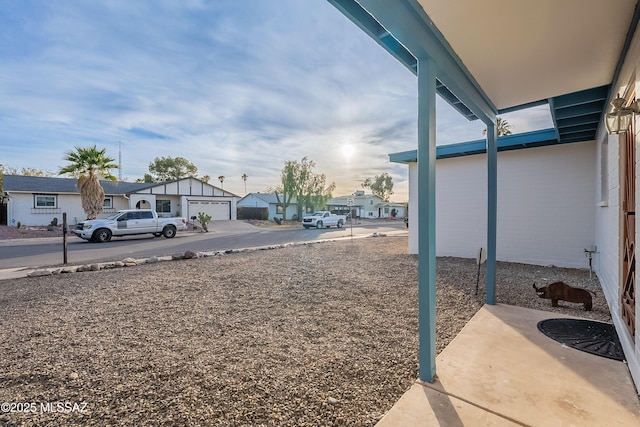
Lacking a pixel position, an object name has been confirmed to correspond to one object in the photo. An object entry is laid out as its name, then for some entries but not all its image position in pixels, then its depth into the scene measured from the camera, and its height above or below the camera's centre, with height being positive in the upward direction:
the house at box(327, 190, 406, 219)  50.81 +0.72
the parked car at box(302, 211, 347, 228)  23.69 -0.77
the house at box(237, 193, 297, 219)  33.47 +0.45
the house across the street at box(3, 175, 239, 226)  19.72 +1.14
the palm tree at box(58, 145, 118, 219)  16.80 +2.51
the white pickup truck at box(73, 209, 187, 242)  13.26 -0.71
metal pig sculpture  3.90 -1.22
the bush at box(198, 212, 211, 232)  19.64 -0.58
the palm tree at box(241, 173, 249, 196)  61.78 +7.58
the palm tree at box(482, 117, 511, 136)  20.52 +6.38
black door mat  2.77 -1.41
